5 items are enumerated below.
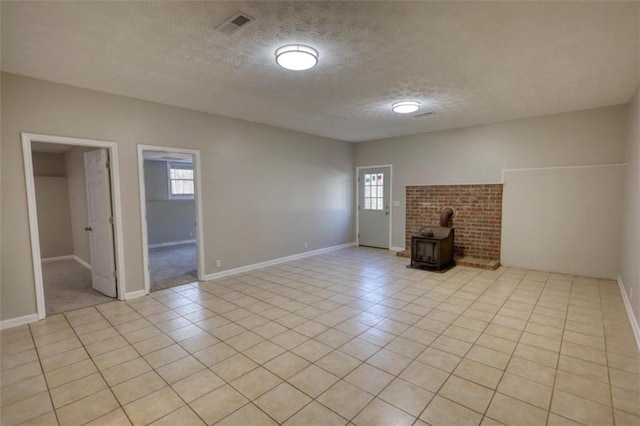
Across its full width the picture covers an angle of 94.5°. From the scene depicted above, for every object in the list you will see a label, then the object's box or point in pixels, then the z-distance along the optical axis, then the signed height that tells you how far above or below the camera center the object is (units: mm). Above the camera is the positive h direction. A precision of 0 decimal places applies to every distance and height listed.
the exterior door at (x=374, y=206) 7281 -311
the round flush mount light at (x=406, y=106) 4231 +1276
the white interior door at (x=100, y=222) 4004 -352
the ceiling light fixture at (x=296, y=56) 2598 +1247
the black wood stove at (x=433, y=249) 5211 -1010
